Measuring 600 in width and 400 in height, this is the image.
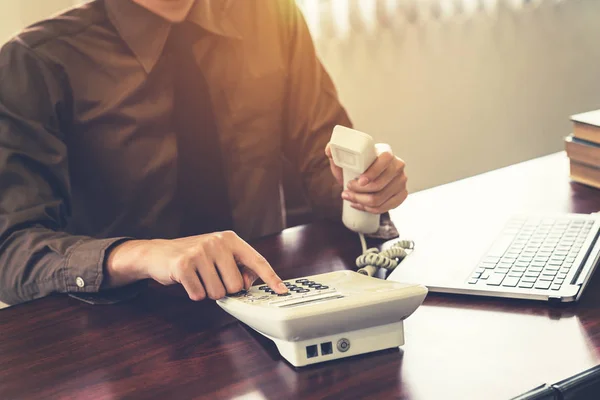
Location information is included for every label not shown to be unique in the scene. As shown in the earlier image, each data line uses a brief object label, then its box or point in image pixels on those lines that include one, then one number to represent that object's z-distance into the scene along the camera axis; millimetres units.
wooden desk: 713
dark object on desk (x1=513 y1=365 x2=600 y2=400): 670
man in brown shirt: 982
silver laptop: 874
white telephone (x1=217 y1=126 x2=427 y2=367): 728
